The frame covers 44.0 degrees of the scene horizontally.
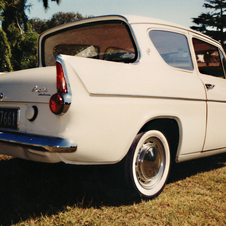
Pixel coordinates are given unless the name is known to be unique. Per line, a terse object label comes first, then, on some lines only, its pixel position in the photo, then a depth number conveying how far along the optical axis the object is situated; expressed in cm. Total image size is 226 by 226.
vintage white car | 223
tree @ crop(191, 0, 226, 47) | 3725
